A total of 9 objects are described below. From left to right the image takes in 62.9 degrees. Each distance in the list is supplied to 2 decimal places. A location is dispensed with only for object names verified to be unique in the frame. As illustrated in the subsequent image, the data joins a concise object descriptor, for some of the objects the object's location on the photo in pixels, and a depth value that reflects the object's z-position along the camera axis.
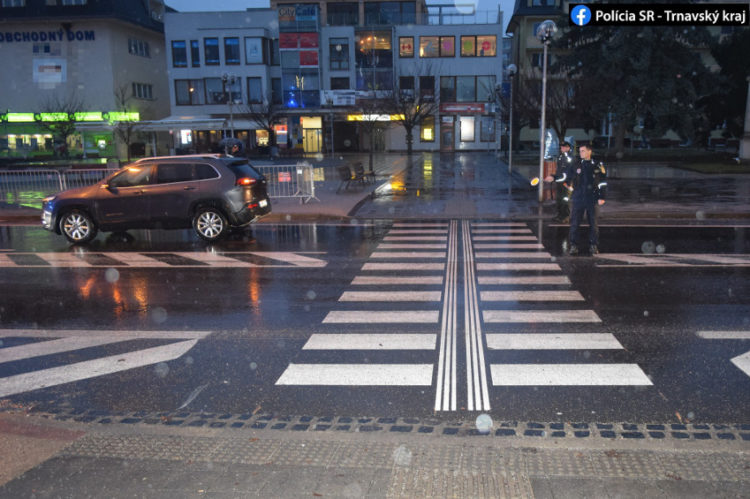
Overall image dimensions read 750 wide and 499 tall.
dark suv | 13.74
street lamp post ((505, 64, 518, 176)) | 29.45
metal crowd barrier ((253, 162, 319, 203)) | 20.20
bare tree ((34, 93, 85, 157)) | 48.38
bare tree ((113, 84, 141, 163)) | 53.61
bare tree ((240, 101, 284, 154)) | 53.69
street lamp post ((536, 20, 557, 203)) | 18.27
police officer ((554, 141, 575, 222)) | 14.88
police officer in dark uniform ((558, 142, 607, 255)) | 11.22
